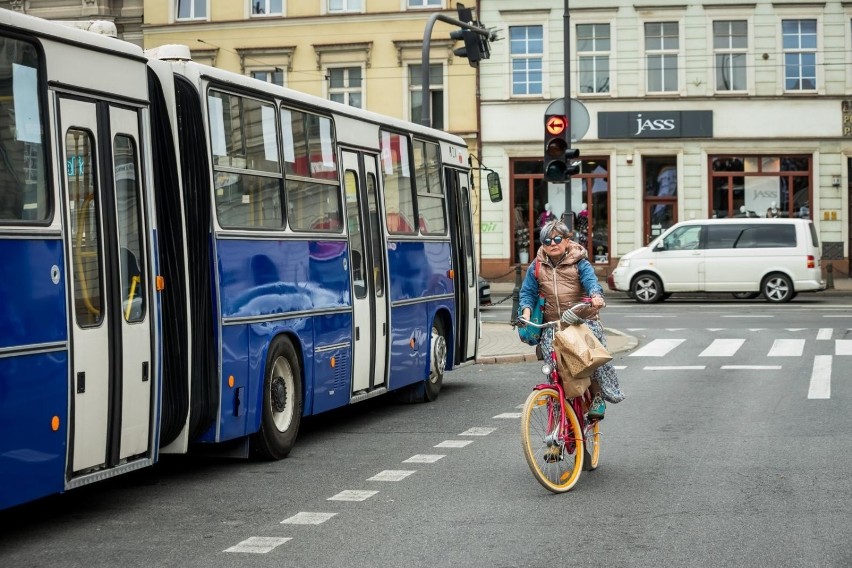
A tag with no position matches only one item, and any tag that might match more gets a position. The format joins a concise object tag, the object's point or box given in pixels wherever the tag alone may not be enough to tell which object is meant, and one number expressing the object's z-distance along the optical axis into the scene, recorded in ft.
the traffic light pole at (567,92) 68.69
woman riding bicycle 32.42
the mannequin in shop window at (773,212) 130.02
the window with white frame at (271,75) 142.85
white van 105.81
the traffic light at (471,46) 75.15
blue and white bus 24.64
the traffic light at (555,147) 63.67
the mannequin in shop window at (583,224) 135.85
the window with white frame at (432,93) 139.03
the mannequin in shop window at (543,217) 123.02
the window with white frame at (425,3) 139.44
